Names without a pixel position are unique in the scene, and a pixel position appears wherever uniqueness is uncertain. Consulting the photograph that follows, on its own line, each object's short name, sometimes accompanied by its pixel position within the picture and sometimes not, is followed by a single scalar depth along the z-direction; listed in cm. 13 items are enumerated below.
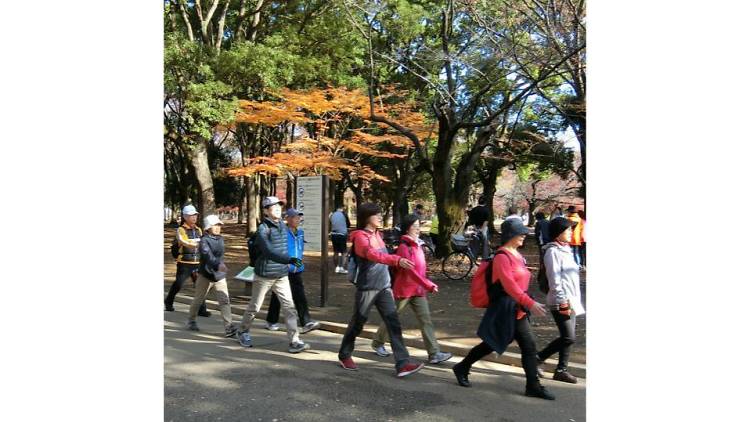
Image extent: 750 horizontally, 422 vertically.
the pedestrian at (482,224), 1205
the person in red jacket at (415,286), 574
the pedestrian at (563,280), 500
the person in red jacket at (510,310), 473
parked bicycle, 1211
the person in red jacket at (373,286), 533
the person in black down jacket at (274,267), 618
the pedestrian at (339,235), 1259
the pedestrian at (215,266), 701
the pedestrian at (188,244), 798
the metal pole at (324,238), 882
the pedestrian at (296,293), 732
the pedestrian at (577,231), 1120
